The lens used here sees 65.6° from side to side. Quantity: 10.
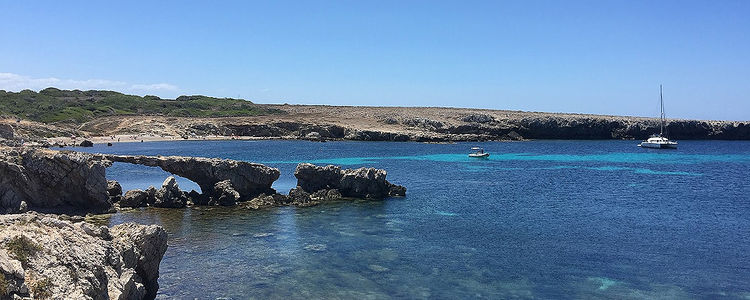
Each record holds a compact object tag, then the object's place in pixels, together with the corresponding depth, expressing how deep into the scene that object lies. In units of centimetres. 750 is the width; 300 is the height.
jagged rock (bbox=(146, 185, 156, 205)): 4200
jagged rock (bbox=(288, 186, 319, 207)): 4341
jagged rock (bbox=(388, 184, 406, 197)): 4894
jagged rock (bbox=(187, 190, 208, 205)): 4306
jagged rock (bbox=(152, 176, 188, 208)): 4141
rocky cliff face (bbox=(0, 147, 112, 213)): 3394
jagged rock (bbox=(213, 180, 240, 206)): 4238
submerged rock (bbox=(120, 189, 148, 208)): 4084
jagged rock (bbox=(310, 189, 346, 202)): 4556
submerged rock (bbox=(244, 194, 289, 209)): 4259
